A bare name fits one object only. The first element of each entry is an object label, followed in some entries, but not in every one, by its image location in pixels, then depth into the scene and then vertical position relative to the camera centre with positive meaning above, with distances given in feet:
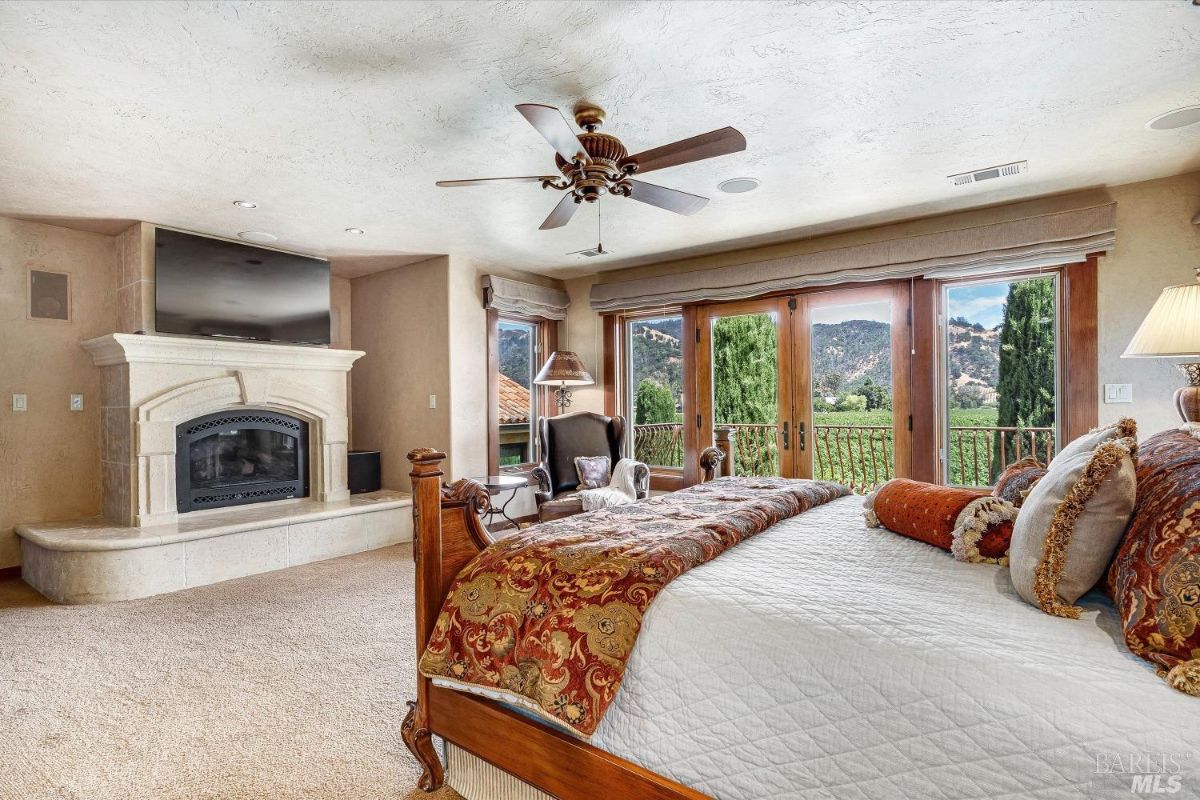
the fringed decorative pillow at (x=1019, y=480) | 5.82 -0.91
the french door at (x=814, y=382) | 14.16 +0.40
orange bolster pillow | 5.27 -1.23
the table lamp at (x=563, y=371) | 15.92 +0.88
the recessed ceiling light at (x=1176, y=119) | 8.40 +3.99
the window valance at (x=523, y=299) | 16.83 +3.20
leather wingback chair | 13.67 -1.29
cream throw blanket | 12.71 -2.06
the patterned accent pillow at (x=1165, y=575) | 3.18 -1.11
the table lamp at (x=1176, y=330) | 6.80 +0.71
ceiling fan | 6.89 +3.12
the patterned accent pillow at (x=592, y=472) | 14.70 -1.75
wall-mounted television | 13.19 +2.92
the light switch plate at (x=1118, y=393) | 11.33 -0.04
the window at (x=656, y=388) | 17.63 +0.42
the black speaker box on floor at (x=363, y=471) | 16.83 -1.85
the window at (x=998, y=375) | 12.39 +0.41
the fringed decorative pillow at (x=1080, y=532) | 4.08 -1.00
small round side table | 13.37 -1.85
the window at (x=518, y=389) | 18.37 +0.49
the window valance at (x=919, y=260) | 11.45 +3.11
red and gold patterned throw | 4.33 -1.65
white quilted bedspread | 3.05 -1.76
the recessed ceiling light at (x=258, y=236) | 13.85 +4.19
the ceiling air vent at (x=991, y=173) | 10.37 +4.02
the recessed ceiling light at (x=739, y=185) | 10.94 +4.09
